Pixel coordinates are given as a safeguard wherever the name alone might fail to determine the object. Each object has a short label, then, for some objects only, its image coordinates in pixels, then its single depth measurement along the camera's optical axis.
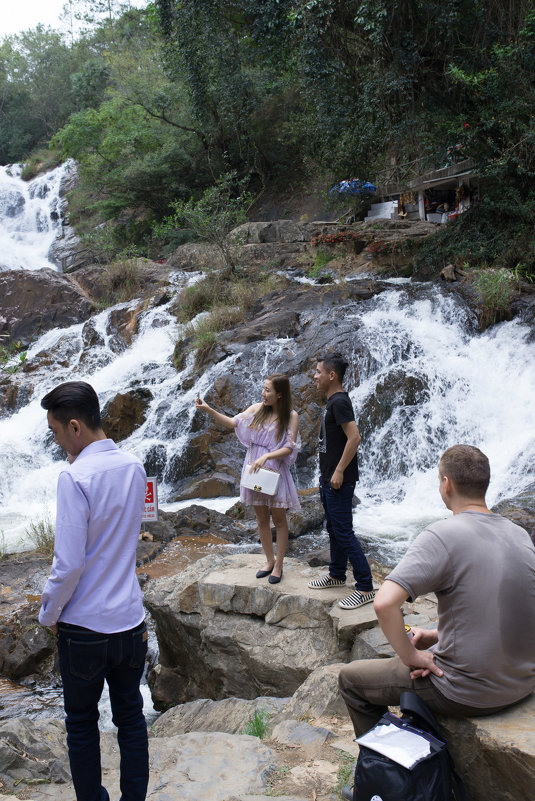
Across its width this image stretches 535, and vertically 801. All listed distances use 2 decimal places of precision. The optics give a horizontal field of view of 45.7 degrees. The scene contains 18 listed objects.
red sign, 5.10
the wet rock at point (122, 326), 15.19
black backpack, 2.04
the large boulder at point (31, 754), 3.06
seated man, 2.23
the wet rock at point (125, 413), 12.10
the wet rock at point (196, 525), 8.20
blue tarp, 16.62
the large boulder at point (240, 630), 4.25
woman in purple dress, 4.46
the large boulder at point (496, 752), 2.12
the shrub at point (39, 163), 31.66
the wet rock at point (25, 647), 5.36
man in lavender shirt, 2.36
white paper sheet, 2.07
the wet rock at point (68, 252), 23.36
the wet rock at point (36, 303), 18.00
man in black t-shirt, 4.15
